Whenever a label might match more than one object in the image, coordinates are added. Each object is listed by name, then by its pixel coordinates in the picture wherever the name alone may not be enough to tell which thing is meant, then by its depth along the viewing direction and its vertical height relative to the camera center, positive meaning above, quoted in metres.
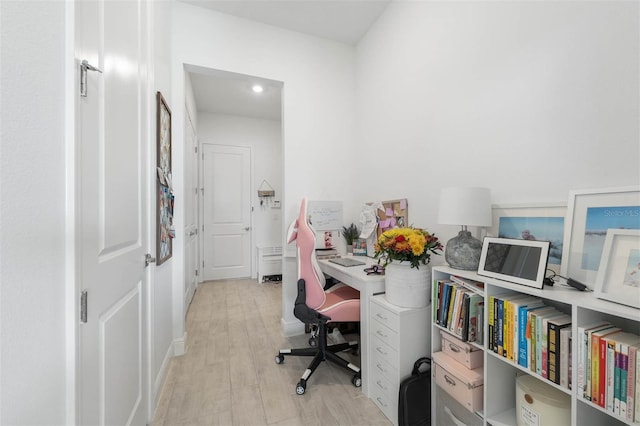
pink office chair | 1.85 -0.66
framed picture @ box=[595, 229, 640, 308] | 0.85 -0.19
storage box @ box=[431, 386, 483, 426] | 1.28 -1.04
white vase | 1.56 -0.45
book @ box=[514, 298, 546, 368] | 1.06 -0.51
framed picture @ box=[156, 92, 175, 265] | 1.72 +0.15
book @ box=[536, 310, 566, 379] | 0.99 -0.51
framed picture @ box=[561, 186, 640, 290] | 0.99 -0.05
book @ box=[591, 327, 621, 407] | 0.84 -0.50
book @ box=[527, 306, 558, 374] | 1.02 -0.50
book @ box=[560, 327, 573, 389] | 0.92 -0.52
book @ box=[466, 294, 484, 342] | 1.28 -0.52
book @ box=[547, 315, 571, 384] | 0.95 -0.50
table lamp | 1.36 -0.03
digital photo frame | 1.08 -0.22
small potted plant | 2.78 -0.25
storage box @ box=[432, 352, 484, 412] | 1.23 -0.84
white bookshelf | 0.89 -0.63
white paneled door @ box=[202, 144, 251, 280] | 4.43 -0.04
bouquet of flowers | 1.49 -0.20
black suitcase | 1.43 -1.04
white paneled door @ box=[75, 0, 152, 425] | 0.84 -0.01
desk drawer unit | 1.52 -0.81
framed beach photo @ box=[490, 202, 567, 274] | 1.20 -0.06
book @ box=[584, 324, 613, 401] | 0.86 -0.52
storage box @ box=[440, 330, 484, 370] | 1.32 -0.73
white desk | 1.78 -0.60
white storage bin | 0.99 -0.75
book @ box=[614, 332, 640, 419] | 0.79 -0.49
